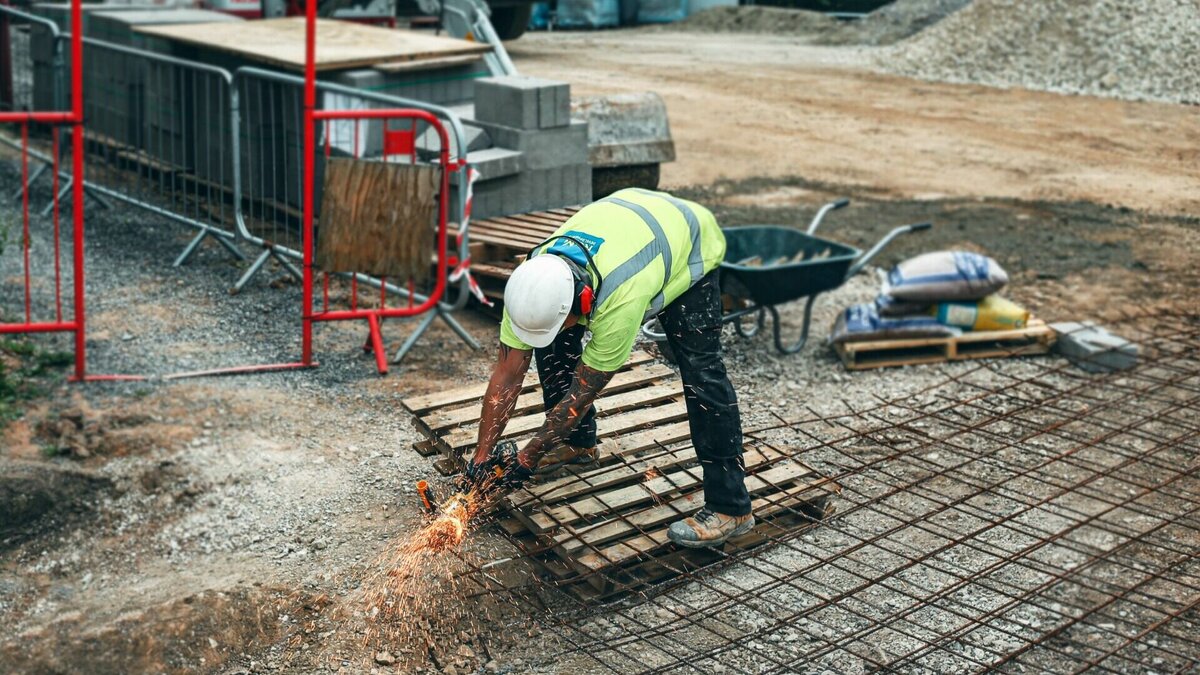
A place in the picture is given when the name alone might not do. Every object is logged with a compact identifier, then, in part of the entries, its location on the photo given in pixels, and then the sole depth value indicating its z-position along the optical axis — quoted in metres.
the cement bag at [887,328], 7.92
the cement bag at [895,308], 7.93
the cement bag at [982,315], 7.96
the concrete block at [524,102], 8.45
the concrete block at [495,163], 8.20
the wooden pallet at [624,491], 5.18
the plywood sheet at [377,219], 7.33
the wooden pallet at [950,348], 7.89
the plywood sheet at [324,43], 9.04
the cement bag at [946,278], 7.76
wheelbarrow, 7.38
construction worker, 4.73
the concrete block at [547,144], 8.54
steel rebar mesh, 4.84
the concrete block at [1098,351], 7.90
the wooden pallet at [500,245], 7.86
